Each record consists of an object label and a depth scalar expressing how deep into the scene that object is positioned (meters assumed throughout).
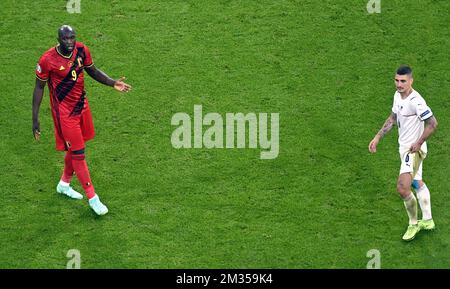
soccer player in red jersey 11.98
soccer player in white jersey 11.53
